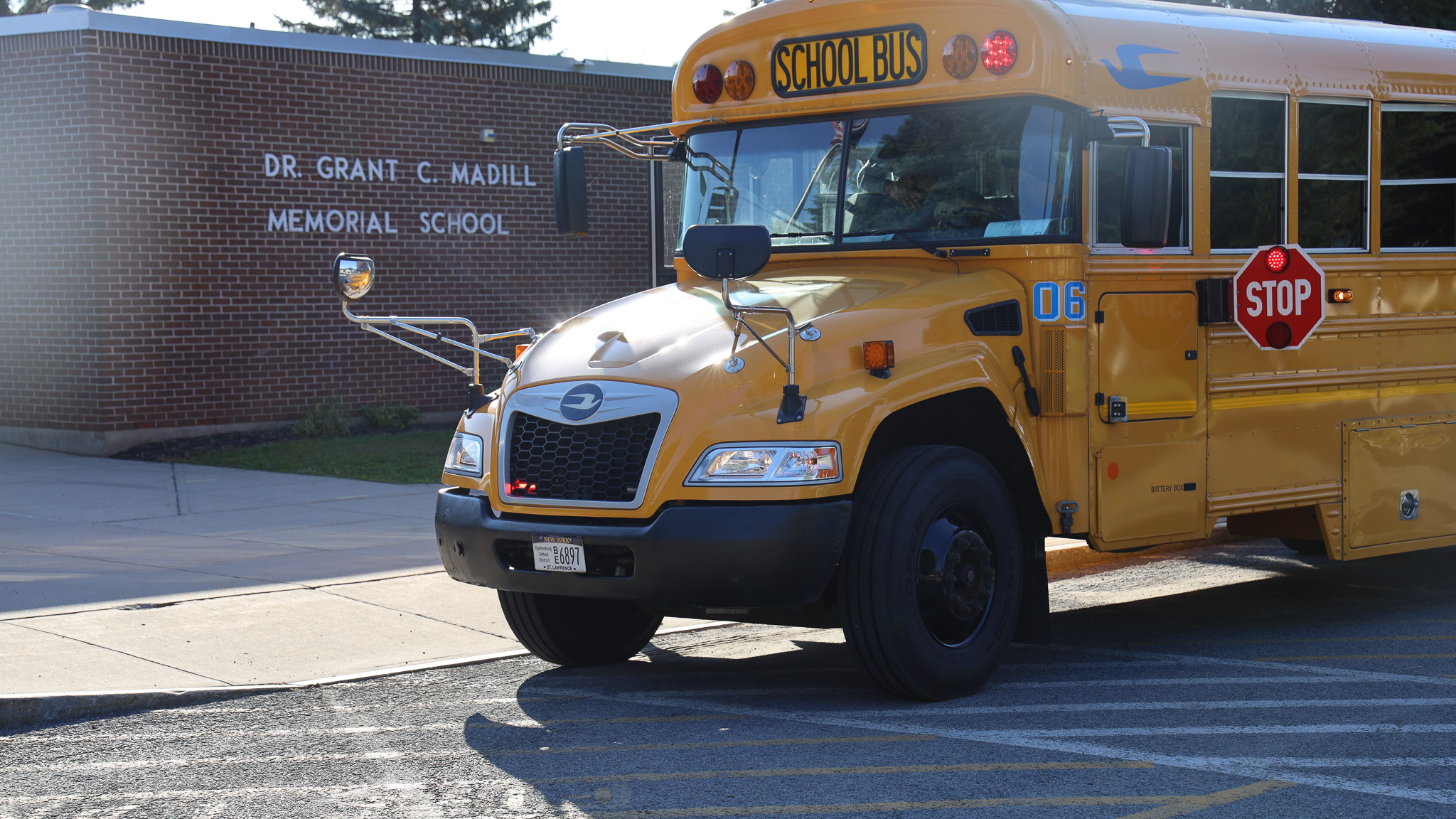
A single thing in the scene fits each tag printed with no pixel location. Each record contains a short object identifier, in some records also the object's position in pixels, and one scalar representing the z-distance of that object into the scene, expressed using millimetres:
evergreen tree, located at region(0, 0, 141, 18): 40250
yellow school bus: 5766
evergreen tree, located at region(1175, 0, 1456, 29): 21125
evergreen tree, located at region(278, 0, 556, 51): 39531
